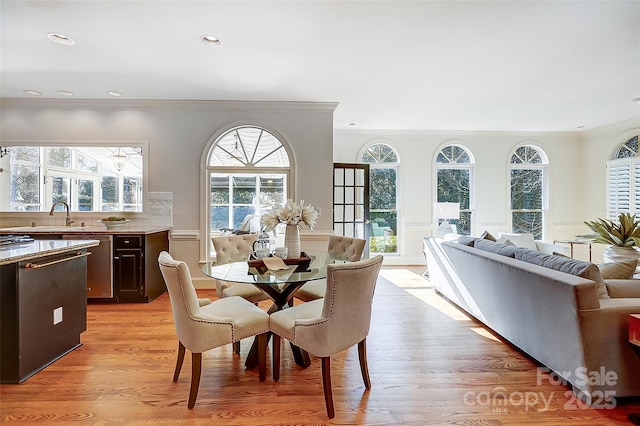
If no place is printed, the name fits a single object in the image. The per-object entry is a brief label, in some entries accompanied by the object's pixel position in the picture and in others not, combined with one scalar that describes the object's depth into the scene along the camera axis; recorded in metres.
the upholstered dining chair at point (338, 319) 1.70
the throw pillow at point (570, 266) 1.91
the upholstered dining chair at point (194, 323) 1.79
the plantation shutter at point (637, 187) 5.06
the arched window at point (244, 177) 4.34
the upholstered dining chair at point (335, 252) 2.59
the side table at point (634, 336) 1.67
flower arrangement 2.46
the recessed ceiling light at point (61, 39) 2.60
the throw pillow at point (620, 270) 2.14
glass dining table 1.96
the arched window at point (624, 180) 5.12
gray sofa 1.79
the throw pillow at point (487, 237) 3.49
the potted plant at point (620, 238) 2.87
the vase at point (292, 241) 2.56
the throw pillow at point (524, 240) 4.41
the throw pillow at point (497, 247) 2.64
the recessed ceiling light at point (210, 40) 2.61
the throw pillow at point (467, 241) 3.30
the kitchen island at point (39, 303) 2.00
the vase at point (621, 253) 2.85
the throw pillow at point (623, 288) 1.99
